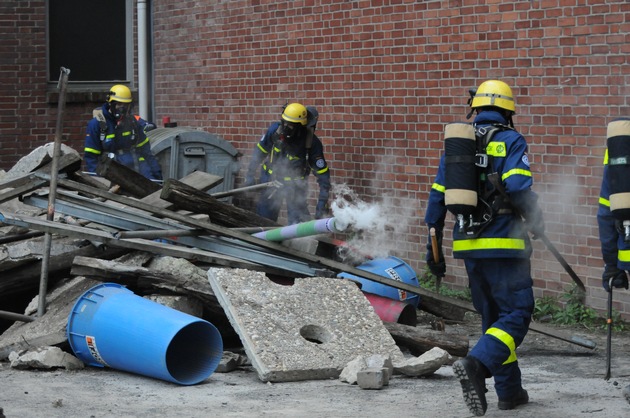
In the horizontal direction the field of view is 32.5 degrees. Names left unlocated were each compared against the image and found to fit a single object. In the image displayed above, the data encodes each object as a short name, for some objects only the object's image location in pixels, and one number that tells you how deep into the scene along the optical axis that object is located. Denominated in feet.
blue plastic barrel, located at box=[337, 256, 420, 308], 28.84
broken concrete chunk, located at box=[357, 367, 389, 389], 22.57
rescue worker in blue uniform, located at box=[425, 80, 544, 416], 20.66
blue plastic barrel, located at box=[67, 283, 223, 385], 23.04
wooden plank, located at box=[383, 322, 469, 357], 26.14
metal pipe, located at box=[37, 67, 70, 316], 26.58
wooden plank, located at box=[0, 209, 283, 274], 26.91
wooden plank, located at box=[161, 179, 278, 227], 29.91
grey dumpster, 42.86
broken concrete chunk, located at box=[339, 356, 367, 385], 23.21
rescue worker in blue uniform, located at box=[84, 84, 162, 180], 39.52
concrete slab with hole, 23.61
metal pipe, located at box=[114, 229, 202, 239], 27.91
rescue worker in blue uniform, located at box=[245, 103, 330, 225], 37.19
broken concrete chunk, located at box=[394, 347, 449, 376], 23.72
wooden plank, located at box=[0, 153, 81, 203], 29.17
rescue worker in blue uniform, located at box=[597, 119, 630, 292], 20.93
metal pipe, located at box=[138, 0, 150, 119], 49.75
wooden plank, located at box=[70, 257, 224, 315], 25.96
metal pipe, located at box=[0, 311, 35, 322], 26.18
